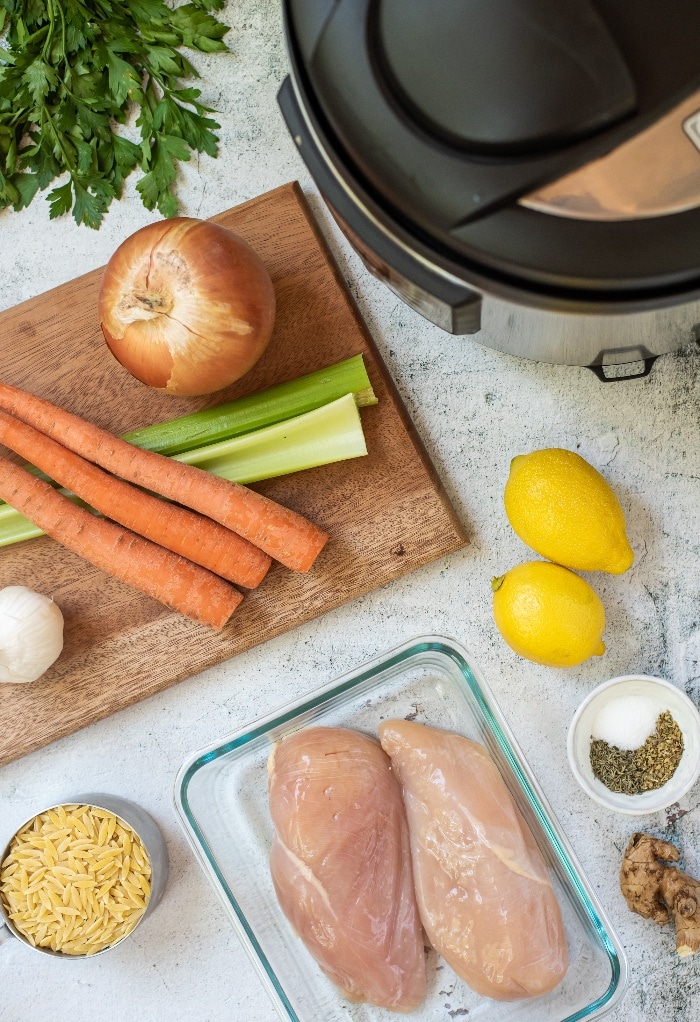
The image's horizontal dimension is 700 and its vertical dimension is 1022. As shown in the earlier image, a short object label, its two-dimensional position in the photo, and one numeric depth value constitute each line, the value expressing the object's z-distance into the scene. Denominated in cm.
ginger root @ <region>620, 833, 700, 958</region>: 127
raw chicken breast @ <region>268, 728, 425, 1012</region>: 124
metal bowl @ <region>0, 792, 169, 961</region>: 133
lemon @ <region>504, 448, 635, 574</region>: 123
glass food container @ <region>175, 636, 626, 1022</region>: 126
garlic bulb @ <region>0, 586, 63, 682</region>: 133
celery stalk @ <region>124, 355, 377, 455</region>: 134
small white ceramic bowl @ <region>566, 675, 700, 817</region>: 126
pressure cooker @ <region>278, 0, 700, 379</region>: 78
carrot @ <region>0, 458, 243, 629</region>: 137
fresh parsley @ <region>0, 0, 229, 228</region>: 138
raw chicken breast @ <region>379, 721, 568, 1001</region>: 122
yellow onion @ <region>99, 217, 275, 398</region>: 121
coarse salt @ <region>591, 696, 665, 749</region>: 129
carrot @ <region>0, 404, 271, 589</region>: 139
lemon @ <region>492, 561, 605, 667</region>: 123
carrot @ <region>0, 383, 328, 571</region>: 133
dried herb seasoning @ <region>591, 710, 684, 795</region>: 128
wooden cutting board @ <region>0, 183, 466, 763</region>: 137
